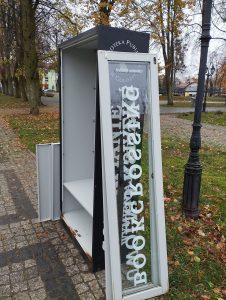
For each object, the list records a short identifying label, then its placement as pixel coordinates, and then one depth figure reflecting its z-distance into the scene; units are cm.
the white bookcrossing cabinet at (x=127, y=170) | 212
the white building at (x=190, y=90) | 5826
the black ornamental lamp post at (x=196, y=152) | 322
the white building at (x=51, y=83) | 6811
